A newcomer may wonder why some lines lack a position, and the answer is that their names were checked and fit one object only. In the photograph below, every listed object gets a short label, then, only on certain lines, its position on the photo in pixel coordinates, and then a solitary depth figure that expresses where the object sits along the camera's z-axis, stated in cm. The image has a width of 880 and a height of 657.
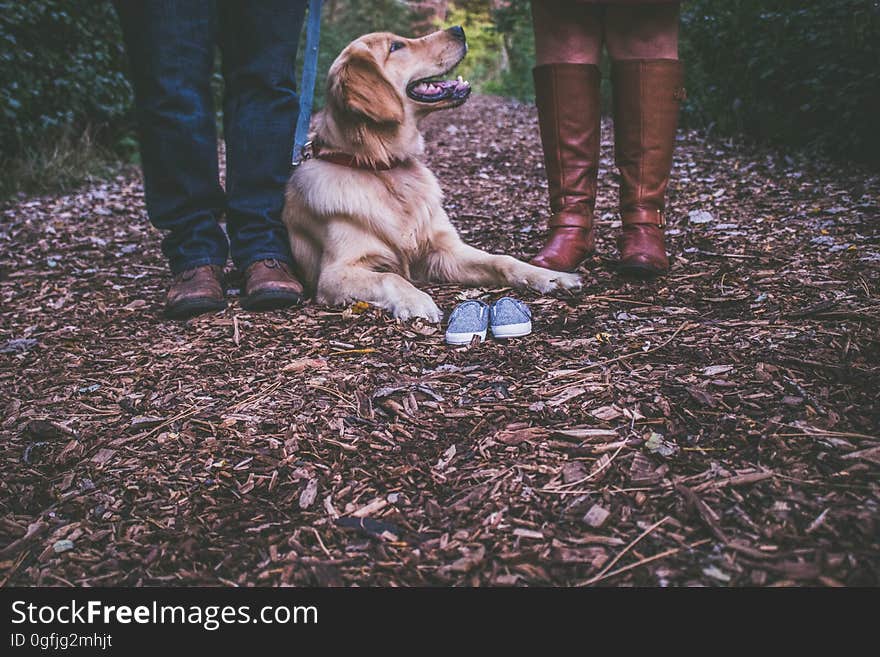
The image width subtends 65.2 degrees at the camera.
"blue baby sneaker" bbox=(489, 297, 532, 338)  203
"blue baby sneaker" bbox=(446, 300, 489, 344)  204
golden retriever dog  255
